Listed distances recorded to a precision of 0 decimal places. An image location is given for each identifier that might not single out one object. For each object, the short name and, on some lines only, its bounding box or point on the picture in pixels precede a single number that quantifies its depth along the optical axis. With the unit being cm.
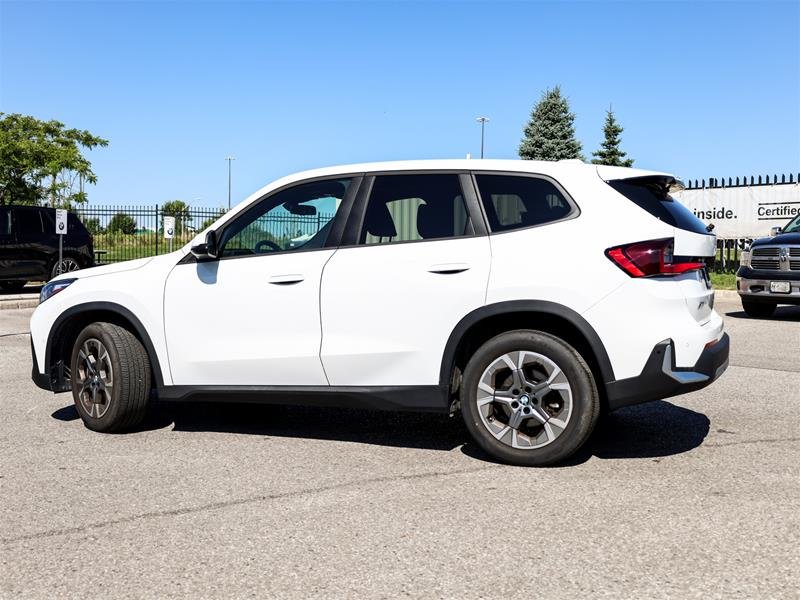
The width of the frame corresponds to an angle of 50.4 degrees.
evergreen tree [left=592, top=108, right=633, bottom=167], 4381
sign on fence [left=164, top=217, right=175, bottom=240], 2416
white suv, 454
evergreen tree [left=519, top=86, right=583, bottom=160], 4634
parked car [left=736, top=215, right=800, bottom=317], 1275
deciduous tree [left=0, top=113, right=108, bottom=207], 3609
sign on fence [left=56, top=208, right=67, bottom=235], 1756
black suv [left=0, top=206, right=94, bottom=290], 1841
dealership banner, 2234
